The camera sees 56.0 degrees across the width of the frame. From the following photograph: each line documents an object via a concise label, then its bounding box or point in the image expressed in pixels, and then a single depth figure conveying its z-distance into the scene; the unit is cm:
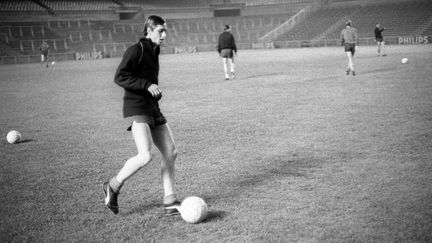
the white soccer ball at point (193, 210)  440
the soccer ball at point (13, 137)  836
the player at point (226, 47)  1839
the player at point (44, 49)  3505
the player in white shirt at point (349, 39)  1764
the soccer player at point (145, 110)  446
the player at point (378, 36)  2719
